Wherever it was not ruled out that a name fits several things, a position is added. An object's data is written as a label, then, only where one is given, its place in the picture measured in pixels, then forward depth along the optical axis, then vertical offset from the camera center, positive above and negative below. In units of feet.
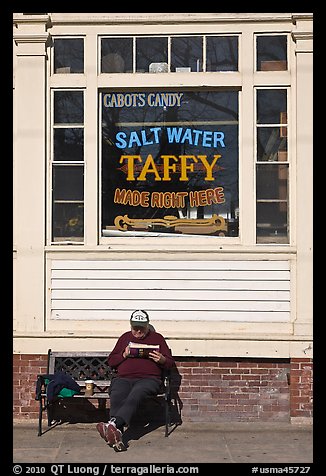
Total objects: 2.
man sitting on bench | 28.32 -4.10
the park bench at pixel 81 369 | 30.42 -4.56
